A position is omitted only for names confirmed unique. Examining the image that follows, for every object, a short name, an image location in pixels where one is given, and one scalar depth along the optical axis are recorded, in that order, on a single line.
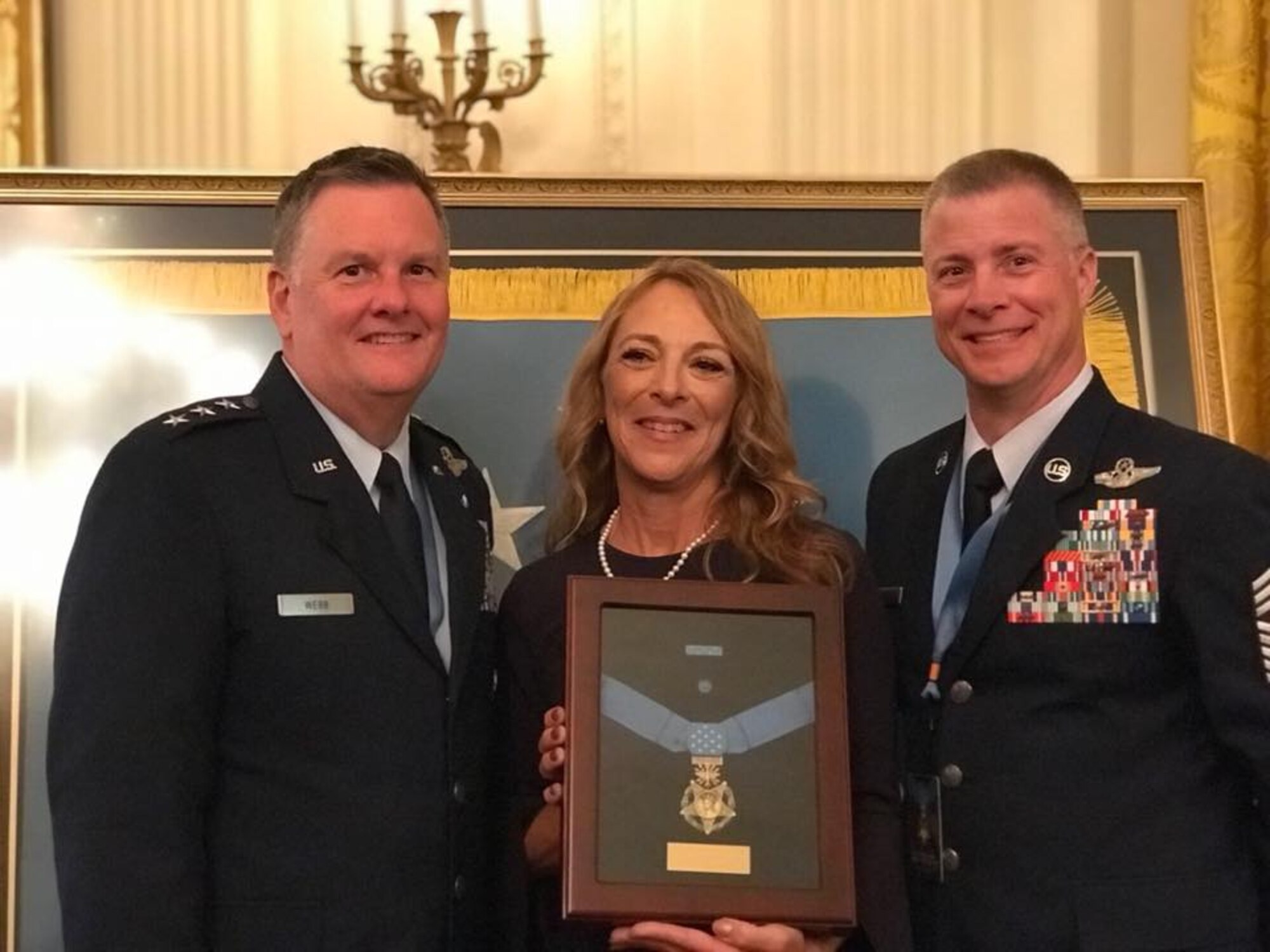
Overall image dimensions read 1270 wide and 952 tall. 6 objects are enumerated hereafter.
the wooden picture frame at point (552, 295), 3.08
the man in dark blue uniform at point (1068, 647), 2.25
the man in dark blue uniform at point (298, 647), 2.09
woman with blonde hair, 2.45
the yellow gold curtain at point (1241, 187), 3.63
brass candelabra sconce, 3.68
